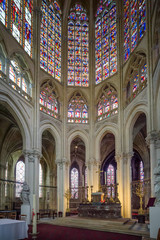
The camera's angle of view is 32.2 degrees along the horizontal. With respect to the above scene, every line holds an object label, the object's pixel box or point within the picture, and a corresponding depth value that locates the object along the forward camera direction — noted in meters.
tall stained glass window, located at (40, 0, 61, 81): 27.47
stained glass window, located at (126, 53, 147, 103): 21.96
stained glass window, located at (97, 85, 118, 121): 26.49
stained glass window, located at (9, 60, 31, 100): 21.88
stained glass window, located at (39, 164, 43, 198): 36.00
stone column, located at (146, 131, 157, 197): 17.83
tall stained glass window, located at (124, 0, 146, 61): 22.71
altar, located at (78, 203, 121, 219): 18.42
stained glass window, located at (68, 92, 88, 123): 28.19
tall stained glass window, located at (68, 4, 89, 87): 29.69
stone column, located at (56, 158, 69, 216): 25.19
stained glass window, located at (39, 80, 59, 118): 26.16
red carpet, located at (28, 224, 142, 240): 11.98
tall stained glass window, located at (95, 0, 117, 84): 28.02
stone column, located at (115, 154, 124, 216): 22.92
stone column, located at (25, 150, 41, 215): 22.34
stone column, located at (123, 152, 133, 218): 22.32
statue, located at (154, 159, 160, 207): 10.98
